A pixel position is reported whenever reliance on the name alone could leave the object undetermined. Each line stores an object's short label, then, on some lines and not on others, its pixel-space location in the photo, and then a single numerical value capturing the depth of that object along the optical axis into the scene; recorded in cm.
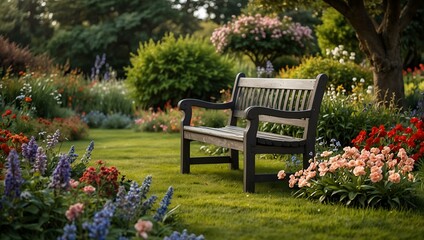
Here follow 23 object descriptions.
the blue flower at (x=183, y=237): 306
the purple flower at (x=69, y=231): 284
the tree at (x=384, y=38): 944
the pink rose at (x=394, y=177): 457
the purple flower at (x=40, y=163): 396
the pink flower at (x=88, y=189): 365
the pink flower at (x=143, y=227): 297
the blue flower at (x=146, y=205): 380
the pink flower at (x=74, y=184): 382
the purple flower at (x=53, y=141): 508
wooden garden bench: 551
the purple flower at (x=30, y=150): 430
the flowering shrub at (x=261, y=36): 1756
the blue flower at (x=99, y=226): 283
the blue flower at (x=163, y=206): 381
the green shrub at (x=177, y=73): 1383
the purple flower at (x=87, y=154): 510
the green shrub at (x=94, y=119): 1391
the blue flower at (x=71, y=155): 483
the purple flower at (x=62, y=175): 349
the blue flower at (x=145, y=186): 394
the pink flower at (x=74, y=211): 306
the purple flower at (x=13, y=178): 330
